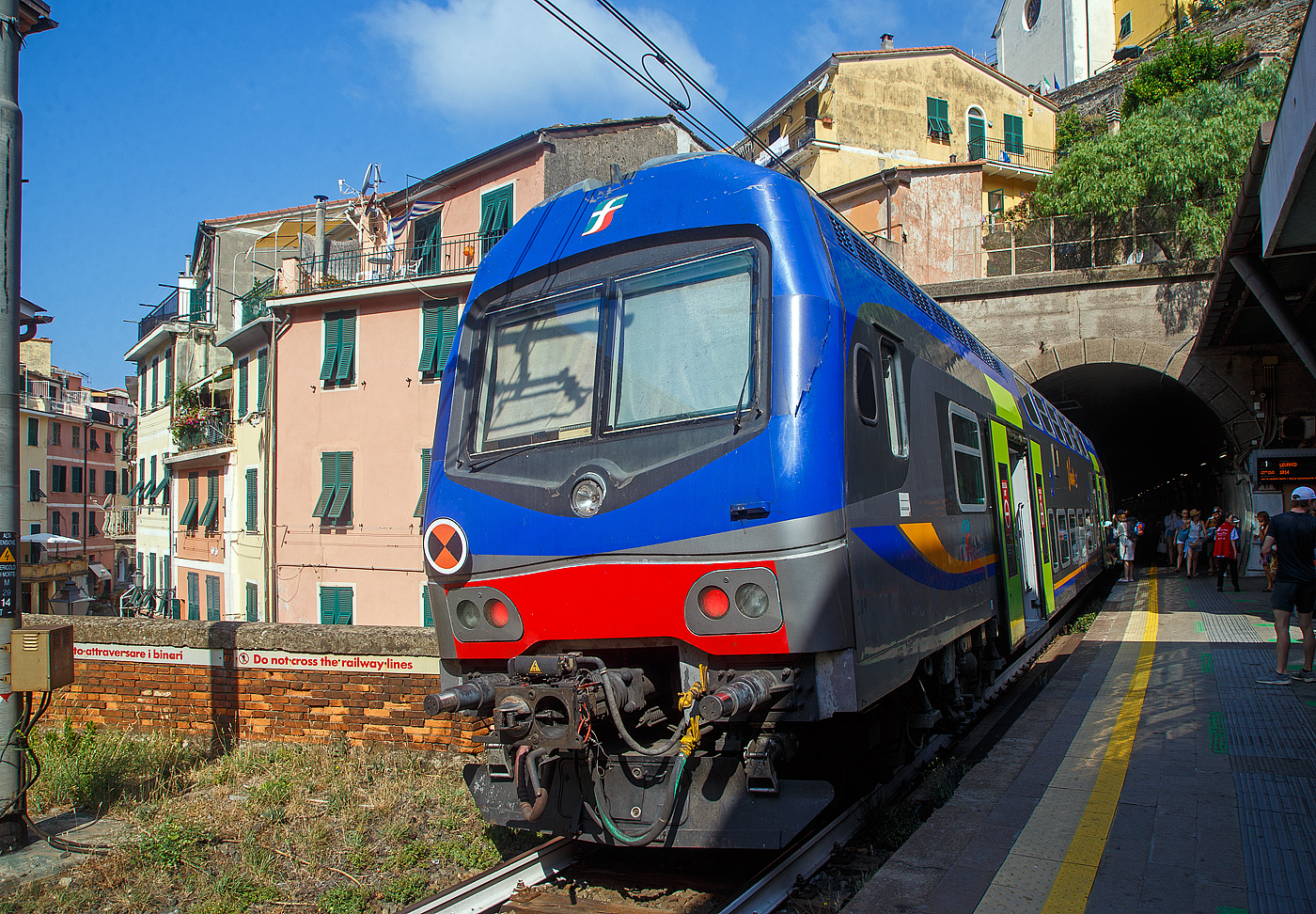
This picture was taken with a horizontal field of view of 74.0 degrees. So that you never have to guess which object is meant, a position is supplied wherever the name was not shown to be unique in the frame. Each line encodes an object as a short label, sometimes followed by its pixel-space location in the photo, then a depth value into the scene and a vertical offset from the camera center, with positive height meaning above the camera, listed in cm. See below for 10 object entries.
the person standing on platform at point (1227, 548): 1582 -93
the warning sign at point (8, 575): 527 -9
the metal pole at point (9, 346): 523 +132
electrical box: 522 -60
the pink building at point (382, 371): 1920 +392
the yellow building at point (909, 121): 3098 +1472
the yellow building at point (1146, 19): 4334 +2482
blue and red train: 375 +5
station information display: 1669 +46
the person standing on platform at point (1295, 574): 719 -66
